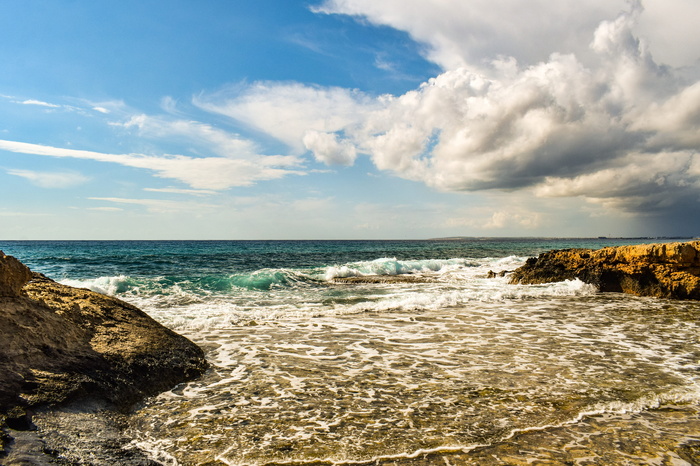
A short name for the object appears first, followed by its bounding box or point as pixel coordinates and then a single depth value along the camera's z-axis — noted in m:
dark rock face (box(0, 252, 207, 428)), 4.09
